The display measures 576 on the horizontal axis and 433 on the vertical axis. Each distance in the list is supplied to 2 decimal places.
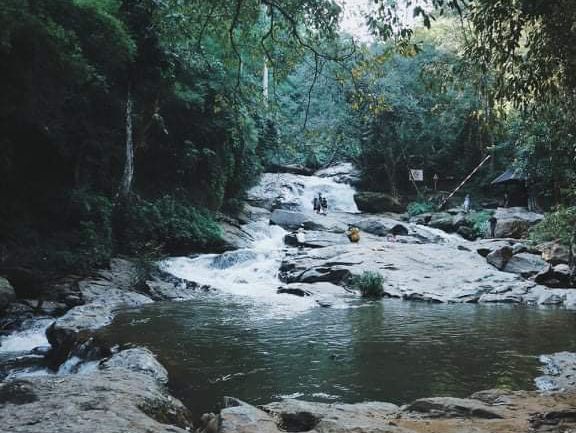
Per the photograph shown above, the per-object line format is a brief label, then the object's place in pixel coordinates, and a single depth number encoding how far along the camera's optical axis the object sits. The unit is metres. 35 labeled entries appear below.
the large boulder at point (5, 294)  8.81
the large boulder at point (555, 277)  12.88
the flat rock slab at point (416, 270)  12.62
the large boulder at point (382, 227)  20.97
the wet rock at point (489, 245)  15.88
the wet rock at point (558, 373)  4.89
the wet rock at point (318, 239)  18.17
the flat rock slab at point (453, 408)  3.69
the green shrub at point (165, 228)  15.25
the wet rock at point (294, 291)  12.10
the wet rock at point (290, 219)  21.80
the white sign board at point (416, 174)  29.09
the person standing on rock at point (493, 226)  20.30
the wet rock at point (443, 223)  23.05
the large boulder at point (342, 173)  31.89
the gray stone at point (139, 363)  5.21
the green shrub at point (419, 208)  26.89
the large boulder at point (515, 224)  19.55
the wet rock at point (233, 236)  17.86
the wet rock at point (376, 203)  27.53
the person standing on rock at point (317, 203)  26.50
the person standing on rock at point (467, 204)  25.55
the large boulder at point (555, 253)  14.02
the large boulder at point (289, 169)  33.22
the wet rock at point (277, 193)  26.77
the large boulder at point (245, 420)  3.17
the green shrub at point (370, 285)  12.80
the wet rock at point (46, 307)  9.48
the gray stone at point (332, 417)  3.31
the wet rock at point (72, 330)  6.64
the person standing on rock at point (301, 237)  18.30
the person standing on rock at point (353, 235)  18.62
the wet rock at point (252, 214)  22.76
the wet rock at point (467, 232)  21.72
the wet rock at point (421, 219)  24.33
